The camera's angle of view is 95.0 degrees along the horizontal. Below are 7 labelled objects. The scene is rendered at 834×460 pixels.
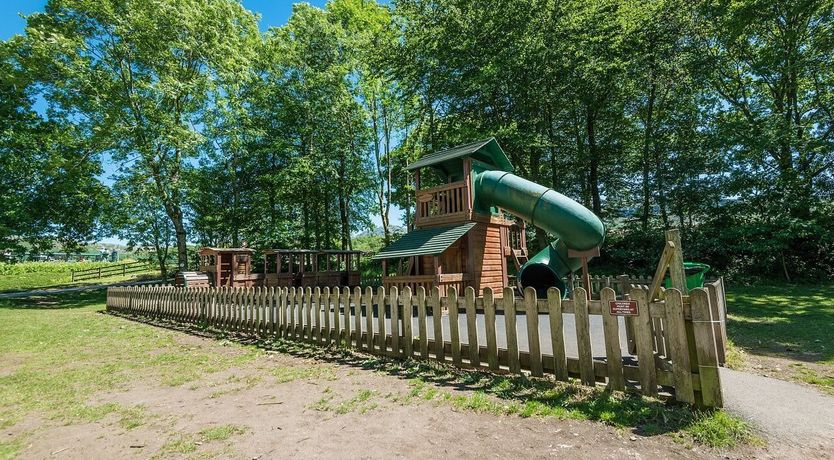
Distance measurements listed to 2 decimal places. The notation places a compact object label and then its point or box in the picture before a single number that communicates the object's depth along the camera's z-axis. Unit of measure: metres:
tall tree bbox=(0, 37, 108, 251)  19.05
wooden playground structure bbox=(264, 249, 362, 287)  18.83
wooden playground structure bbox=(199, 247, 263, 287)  18.27
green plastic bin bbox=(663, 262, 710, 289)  7.29
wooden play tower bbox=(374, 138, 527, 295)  11.34
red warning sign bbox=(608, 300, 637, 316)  3.92
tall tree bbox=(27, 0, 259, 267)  19.44
